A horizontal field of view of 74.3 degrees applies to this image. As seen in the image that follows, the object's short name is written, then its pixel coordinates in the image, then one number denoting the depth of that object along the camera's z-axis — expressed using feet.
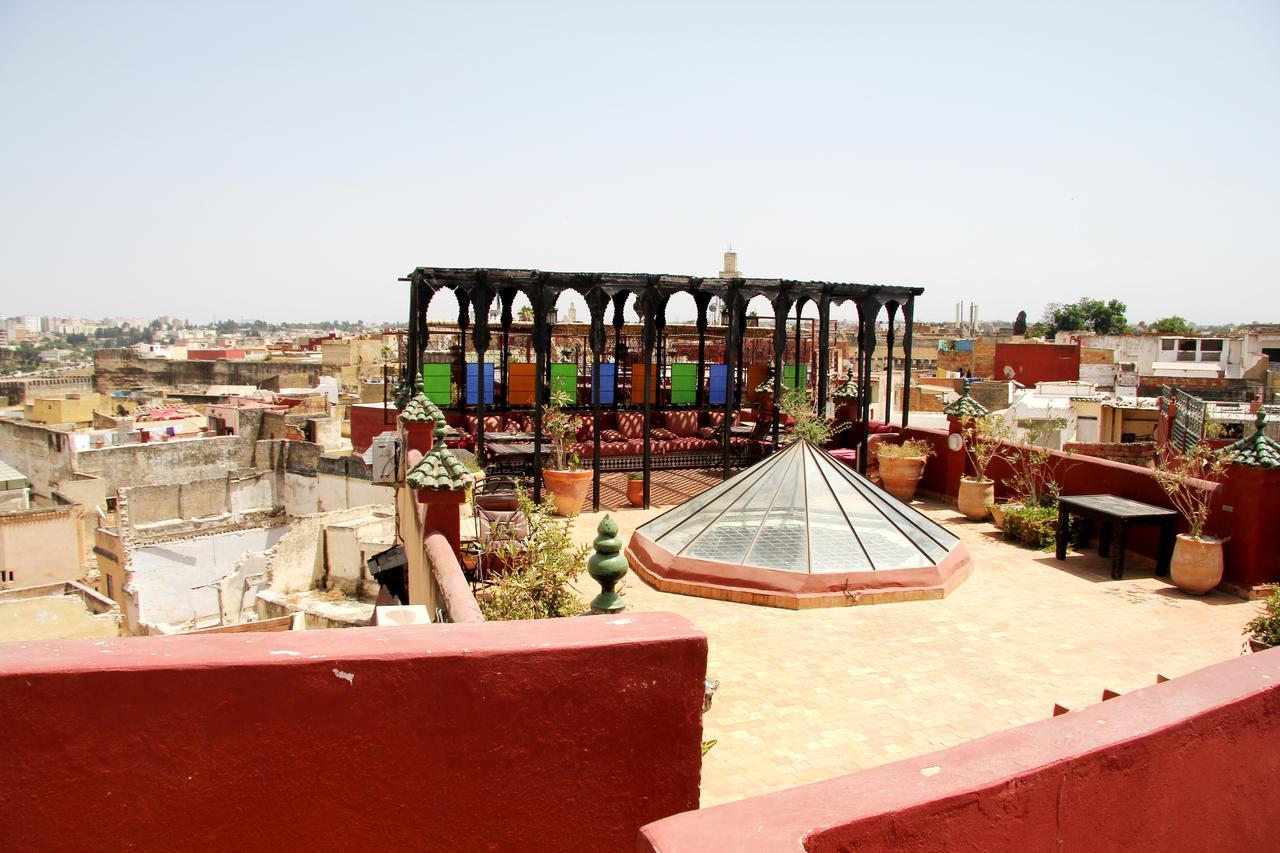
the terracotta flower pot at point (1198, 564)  27.86
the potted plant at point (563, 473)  41.39
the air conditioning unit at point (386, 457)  34.60
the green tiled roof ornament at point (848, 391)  52.34
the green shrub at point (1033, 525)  34.86
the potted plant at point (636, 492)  44.57
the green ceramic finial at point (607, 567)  15.55
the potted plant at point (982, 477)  39.73
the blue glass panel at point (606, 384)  53.42
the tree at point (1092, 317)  236.22
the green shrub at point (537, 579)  18.74
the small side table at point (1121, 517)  29.68
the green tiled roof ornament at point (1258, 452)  26.91
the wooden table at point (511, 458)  45.32
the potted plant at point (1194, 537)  27.89
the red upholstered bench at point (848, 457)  49.85
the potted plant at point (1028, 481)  36.83
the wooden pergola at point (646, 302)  43.14
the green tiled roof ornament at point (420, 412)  33.58
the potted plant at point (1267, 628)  18.16
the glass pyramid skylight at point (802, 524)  28.43
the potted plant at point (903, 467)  44.16
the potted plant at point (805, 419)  42.45
